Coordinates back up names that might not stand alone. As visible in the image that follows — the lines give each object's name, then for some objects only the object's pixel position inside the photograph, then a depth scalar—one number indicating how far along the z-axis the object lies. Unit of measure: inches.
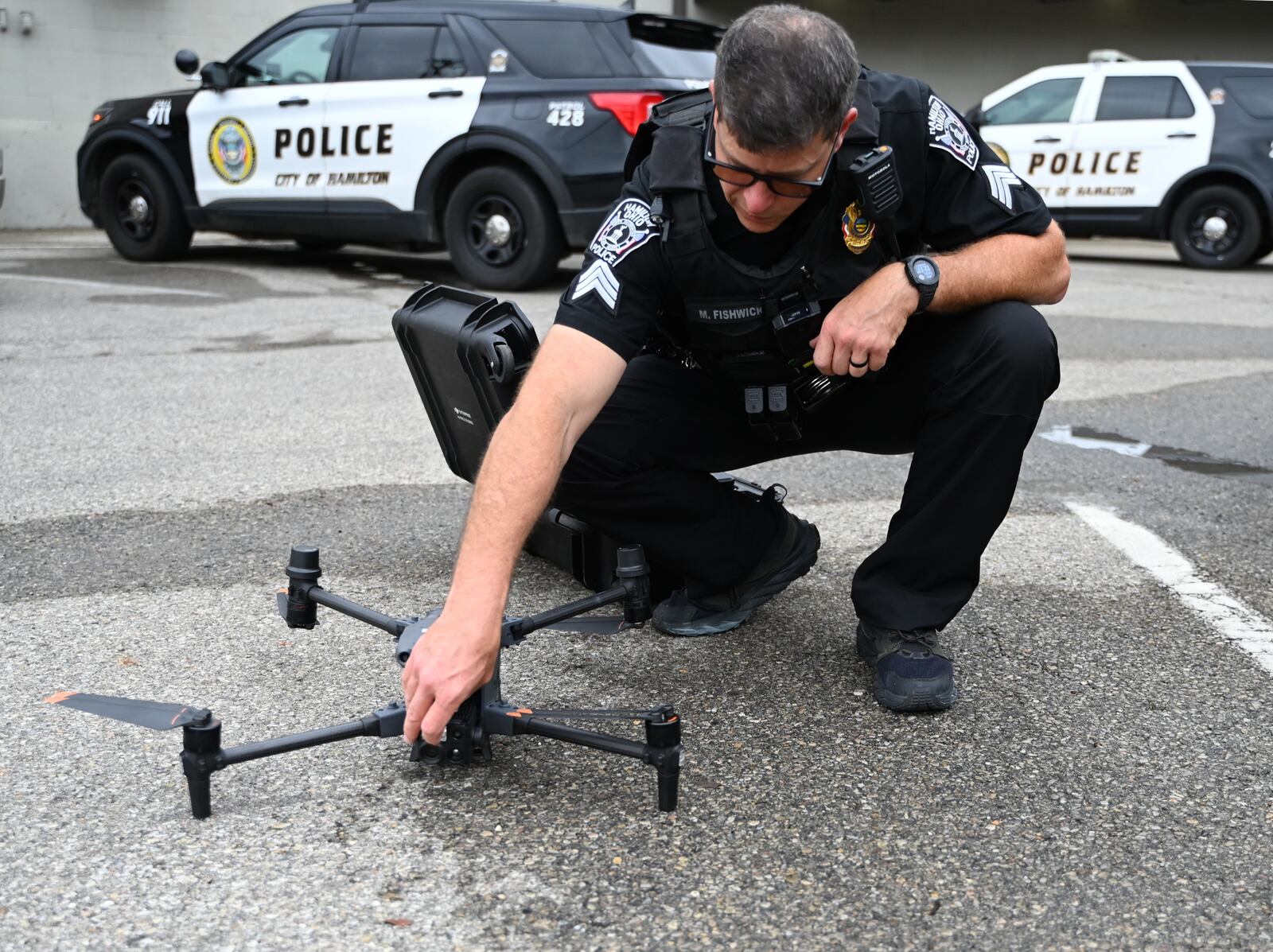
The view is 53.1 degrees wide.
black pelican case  101.6
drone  71.2
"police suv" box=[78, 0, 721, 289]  287.3
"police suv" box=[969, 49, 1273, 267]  411.8
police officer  77.9
